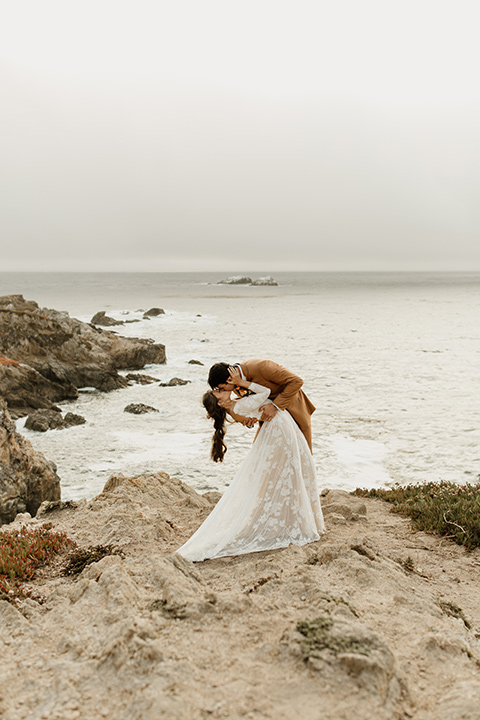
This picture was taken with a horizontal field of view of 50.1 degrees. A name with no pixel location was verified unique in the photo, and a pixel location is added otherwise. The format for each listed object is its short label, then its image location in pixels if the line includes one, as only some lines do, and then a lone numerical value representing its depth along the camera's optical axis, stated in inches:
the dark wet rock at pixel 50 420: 603.2
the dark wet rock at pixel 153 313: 2143.7
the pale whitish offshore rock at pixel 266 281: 6427.2
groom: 245.9
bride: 246.2
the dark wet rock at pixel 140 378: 877.8
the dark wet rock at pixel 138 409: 690.8
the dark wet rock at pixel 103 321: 1742.2
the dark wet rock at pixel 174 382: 850.1
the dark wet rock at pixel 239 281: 6747.1
